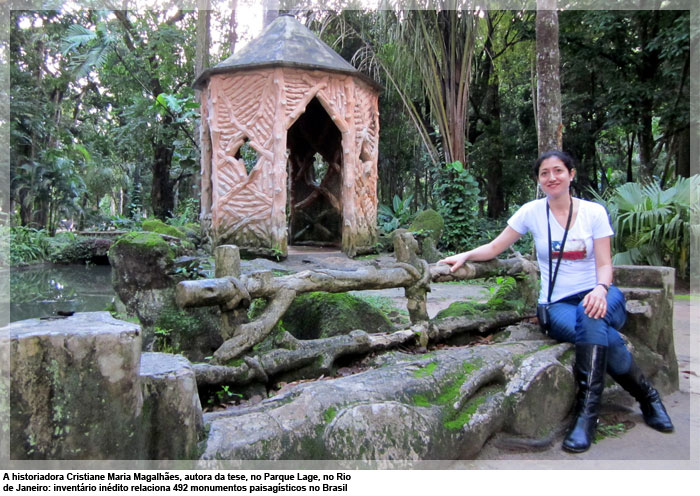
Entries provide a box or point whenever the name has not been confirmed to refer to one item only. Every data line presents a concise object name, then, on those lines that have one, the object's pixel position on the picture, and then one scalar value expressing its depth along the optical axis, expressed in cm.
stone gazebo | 838
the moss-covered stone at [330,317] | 436
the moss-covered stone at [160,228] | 876
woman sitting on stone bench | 297
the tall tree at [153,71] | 1639
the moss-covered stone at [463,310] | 430
